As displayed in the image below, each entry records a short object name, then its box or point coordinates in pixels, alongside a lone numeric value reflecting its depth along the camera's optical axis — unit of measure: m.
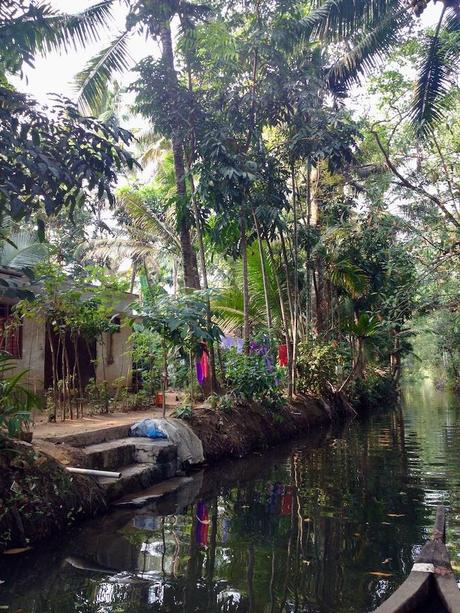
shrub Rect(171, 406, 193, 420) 10.12
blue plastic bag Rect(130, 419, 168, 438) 8.98
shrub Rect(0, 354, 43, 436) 5.48
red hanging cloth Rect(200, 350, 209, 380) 12.68
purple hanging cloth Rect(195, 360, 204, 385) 12.74
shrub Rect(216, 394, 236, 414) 11.27
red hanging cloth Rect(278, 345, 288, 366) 16.20
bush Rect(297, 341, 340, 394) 15.91
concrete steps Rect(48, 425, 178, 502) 7.30
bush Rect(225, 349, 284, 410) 11.77
